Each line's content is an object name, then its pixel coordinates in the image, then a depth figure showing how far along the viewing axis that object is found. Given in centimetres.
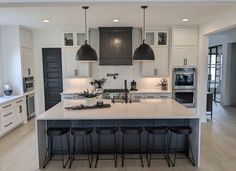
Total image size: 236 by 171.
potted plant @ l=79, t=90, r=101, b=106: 404
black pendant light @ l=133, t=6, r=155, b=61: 416
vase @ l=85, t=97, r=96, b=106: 411
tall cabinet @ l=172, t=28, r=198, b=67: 613
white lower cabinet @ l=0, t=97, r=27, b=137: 502
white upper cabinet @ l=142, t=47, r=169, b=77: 638
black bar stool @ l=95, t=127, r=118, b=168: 353
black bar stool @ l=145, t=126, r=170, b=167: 354
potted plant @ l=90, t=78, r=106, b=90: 662
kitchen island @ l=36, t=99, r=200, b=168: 339
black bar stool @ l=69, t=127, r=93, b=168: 348
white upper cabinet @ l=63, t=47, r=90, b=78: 635
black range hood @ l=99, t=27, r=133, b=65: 618
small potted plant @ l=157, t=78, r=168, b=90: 654
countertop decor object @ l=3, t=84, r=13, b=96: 583
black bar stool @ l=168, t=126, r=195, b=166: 351
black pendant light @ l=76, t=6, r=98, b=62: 413
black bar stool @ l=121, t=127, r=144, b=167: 354
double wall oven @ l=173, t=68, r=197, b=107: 618
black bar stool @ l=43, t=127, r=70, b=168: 351
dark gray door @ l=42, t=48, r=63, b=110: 686
